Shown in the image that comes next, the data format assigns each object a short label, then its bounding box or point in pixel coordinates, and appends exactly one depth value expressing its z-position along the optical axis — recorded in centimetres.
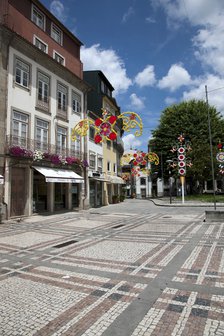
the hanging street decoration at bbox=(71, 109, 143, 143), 1473
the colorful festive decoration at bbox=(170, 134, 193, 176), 2588
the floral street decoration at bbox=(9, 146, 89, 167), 1603
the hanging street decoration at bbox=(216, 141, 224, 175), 1530
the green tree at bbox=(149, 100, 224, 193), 3591
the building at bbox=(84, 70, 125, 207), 2728
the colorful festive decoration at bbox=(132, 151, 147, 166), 2228
